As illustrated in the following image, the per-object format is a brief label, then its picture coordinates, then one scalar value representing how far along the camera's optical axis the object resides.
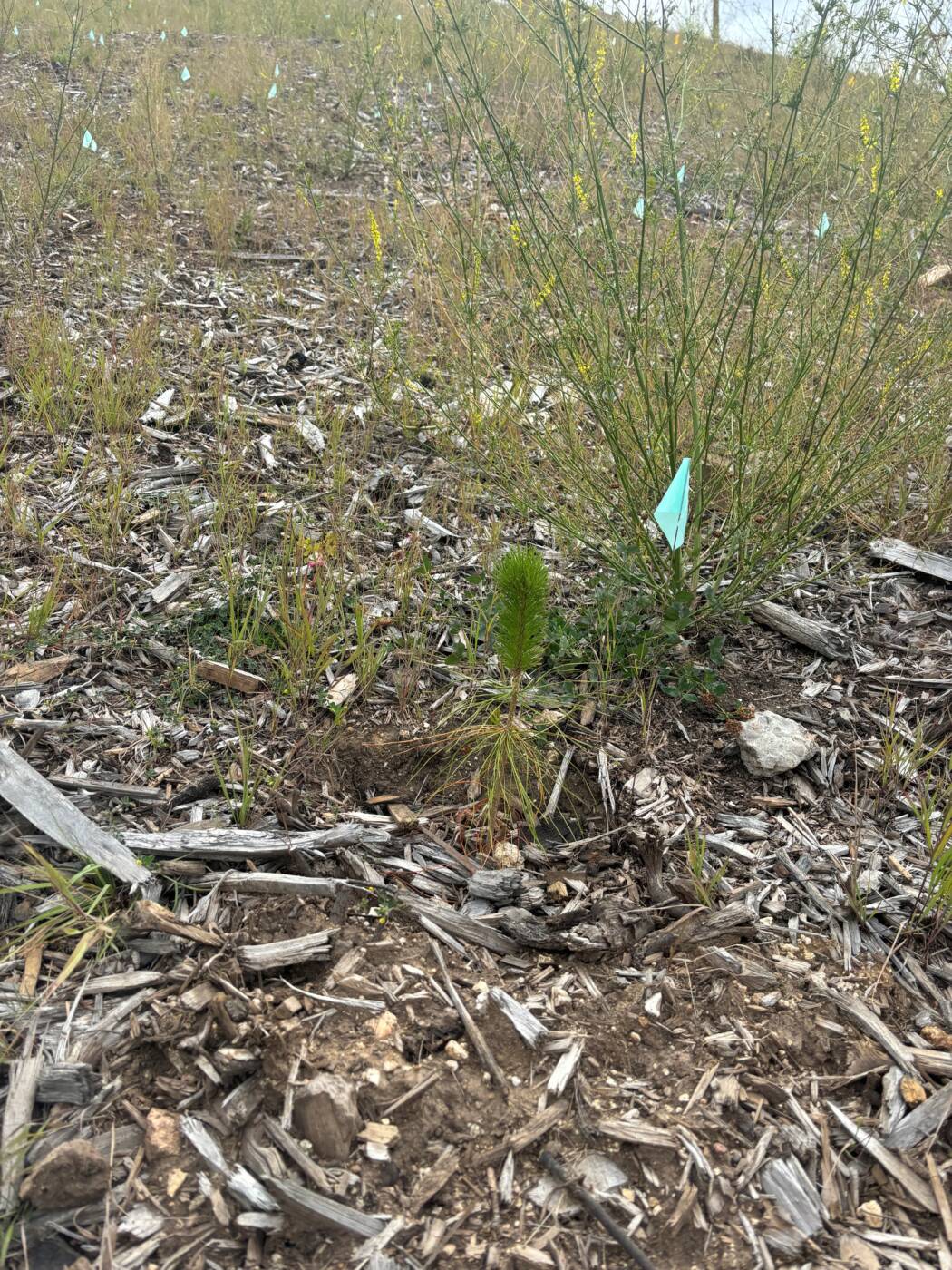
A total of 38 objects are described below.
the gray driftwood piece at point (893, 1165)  0.66
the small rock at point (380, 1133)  0.67
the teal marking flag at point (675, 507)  0.94
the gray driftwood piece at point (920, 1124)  0.69
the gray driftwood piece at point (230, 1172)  0.64
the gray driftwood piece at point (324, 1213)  0.63
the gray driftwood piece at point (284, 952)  0.77
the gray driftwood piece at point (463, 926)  0.83
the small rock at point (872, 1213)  0.65
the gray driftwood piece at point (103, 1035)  0.71
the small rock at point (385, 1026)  0.74
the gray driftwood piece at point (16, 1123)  0.64
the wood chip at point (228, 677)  1.08
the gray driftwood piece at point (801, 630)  1.17
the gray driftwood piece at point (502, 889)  0.86
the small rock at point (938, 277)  2.13
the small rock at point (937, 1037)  0.76
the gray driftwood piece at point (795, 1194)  0.65
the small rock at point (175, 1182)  0.65
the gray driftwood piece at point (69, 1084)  0.69
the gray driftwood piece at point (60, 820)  0.83
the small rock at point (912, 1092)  0.72
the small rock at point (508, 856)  0.92
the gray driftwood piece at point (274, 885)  0.84
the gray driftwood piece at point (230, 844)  0.86
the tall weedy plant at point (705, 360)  1.02
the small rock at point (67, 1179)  0.63
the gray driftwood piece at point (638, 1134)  0.68
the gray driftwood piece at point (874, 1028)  0.74
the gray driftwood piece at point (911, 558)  1.28
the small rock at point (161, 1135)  0.66
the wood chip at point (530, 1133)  0.67
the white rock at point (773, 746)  1.00
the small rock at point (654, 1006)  0.77
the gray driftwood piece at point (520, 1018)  0.75
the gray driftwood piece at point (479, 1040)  0.72
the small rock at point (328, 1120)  0.67
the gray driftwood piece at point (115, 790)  0.94
